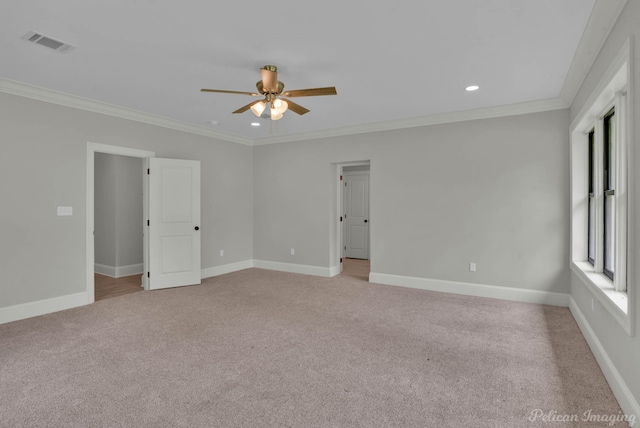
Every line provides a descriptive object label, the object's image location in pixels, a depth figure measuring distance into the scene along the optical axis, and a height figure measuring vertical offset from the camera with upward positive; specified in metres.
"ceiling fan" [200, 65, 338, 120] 3.21 +1.13
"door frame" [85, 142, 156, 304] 4.45 -0.10
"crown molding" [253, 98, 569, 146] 4.38 +1.37
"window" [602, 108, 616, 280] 3.05 +0.17
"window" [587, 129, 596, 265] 3.61 +0.05
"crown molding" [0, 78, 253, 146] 3.79 +1.38
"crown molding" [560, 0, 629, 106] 2.27 +1.36
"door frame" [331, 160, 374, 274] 6.24 -0.15
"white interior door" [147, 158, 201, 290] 5.14 -0.18
